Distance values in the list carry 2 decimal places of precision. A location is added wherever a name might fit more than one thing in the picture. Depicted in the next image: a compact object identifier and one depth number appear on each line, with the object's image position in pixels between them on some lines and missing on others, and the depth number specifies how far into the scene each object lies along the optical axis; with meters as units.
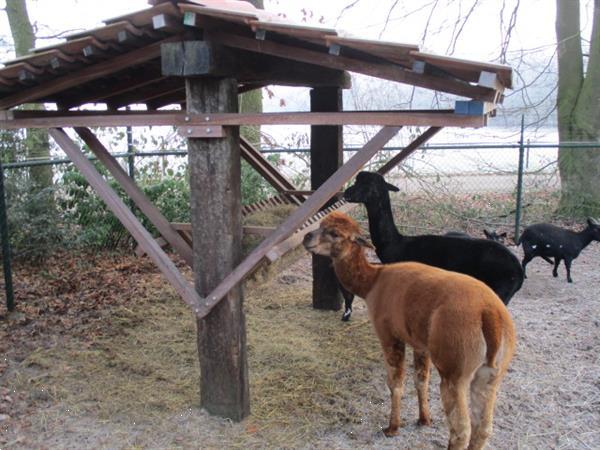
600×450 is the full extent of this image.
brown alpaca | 3.44
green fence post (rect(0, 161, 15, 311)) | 6.62
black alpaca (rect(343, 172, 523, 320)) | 5.22
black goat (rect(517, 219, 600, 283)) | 8.16
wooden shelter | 3.49
